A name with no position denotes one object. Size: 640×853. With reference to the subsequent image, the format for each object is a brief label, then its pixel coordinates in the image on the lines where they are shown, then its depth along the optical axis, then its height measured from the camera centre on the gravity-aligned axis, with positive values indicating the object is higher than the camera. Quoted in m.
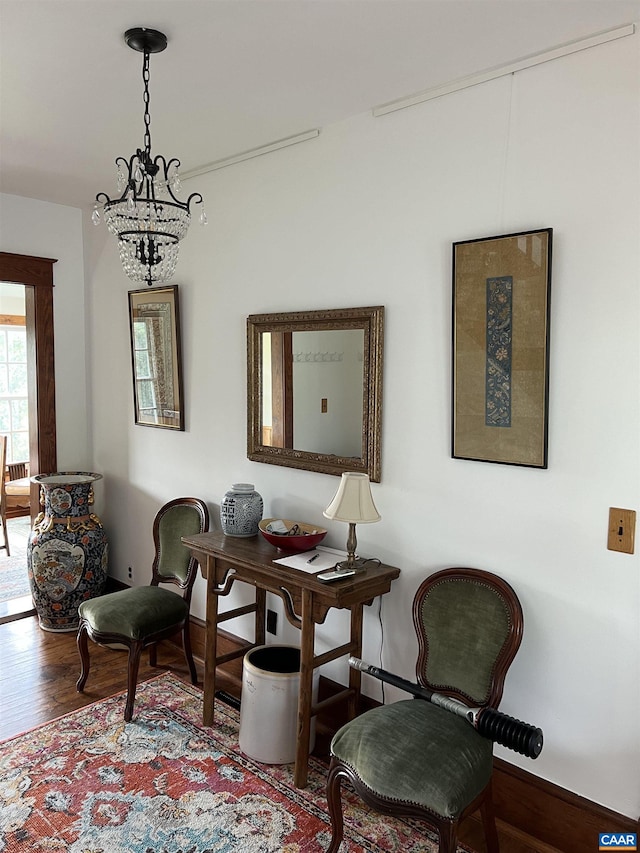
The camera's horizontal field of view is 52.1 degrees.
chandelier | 1.92 +0.48
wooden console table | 2.37 -0.80
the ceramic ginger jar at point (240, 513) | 2.90 -0.58
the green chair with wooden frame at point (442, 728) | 1.78 -1.04
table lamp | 2.40 -0.45
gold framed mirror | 2.61 -0.03
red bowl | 2.64 -0.64
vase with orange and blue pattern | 3.76 -1.00
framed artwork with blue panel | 2.10 +0.11
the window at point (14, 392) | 6.92 -0.12
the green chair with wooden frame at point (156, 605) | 2.88 -1.03
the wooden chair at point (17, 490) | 6.16 -1.03
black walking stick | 1.80 -1.00
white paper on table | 2.50 -0.70
